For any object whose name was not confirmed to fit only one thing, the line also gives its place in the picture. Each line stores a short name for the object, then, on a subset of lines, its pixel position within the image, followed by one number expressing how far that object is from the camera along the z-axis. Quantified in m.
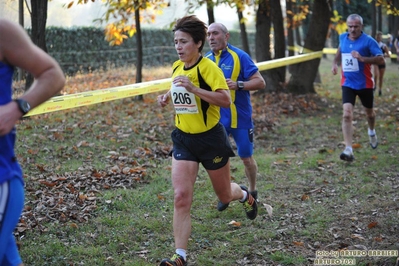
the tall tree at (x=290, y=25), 32.42
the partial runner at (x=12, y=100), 4.36
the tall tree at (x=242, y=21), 23.38
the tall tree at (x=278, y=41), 26.48
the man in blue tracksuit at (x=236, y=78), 10.54
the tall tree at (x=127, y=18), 20.99
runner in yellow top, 7.72
